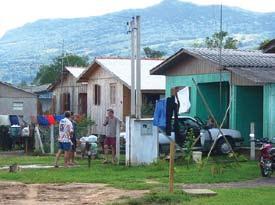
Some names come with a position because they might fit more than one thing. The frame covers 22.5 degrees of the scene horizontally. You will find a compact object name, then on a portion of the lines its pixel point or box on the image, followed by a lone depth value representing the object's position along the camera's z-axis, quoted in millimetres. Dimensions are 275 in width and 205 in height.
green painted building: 23141
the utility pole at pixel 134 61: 21203
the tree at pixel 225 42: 54438
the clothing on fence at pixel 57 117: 29059
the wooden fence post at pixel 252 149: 22375
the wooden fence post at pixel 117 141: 21266
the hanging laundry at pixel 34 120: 29108
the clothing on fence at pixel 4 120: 32969
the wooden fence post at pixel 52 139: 26994
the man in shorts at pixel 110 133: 21375
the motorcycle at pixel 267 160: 17125
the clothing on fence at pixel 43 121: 28656
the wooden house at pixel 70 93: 40469
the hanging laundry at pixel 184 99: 27109
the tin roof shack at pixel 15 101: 42344
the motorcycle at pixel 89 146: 22266
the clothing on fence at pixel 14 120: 33716
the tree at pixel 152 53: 70625
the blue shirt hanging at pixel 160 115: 20188
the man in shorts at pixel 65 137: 20234
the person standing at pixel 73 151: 20969
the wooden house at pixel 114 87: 34219
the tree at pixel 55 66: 72000
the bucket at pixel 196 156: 20475
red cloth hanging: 28091
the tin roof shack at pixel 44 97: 50541
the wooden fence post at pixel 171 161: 12916
